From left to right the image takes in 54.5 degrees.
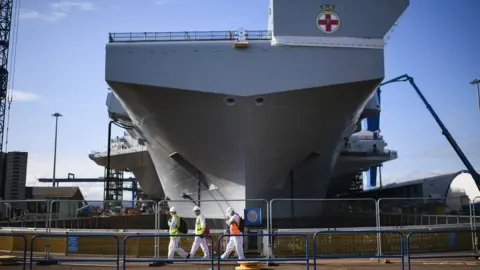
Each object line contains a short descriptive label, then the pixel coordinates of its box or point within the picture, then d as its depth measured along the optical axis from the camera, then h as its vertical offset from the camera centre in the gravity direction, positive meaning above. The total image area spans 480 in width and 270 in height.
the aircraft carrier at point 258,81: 13.43 +3.72
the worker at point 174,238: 10.21 -0.58
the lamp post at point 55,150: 54.28 +7.03
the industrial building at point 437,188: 38.91 +2.11
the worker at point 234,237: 9.76 -0.53
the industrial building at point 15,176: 36.63 +2.76
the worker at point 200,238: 10.04 -0.58
